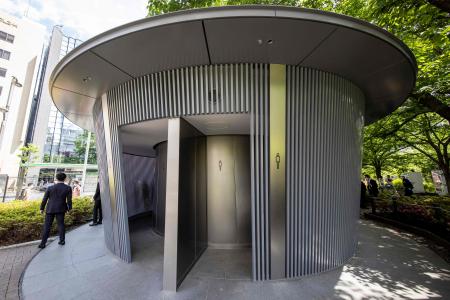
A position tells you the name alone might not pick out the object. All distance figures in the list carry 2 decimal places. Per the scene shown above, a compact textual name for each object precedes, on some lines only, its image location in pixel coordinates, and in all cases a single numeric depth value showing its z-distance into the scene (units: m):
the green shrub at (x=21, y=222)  6.25
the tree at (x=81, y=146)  39.09
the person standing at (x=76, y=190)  13.75
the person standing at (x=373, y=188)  12.30
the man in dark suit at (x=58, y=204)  5.87
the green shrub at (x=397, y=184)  16.45
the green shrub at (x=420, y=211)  6.50
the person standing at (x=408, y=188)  12.65
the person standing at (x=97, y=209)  7.95
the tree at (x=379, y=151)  11.74
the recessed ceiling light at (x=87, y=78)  4.55
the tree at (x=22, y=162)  13.23
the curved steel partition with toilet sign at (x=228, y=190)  6.04
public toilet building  3.29
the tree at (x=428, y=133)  12.23
